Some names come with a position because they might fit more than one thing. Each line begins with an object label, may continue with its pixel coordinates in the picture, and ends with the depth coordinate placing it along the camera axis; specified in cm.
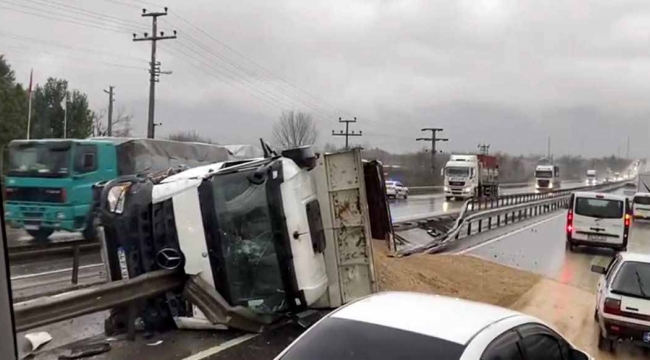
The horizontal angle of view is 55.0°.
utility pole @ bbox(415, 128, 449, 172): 5756
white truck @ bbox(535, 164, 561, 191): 6844
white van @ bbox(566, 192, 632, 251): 1983
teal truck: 1309
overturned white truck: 733
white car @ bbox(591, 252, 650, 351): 816
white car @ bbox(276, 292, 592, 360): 363
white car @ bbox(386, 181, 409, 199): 4838
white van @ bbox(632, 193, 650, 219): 3640
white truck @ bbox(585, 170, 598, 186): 9542
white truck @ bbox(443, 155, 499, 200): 4628
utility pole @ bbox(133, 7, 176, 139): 2471
